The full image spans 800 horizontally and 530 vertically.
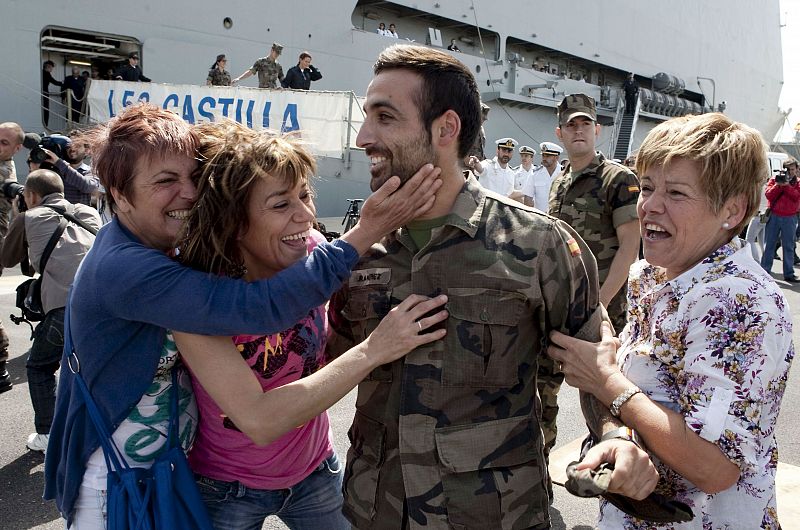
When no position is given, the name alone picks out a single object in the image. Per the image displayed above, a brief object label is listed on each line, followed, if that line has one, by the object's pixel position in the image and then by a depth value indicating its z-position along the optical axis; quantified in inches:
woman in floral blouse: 58.3
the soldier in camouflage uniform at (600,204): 159.0
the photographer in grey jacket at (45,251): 161.8
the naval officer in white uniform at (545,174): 384.2
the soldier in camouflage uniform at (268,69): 508.4
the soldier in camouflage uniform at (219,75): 508.6
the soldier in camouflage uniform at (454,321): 69.4
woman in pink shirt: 67.6
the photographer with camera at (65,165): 245.9
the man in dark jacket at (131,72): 491.8
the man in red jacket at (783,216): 449.7
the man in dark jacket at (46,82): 519.5
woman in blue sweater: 64.1
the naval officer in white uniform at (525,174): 397.7
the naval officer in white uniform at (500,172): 415.2
